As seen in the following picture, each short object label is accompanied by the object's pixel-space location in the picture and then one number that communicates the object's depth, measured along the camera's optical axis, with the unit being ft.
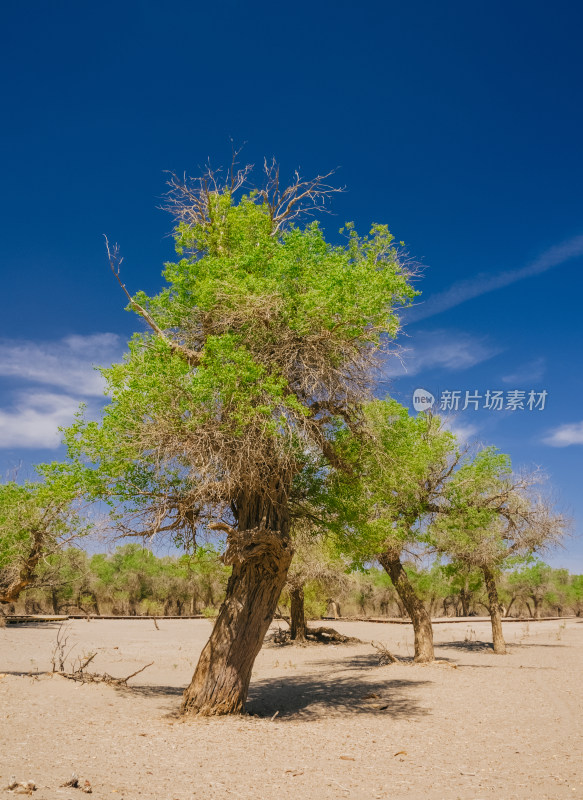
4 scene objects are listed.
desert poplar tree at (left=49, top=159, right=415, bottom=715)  31.17
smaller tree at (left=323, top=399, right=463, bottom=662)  38.14
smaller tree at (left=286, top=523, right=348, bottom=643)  84.10
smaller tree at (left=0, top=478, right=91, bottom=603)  42.09
